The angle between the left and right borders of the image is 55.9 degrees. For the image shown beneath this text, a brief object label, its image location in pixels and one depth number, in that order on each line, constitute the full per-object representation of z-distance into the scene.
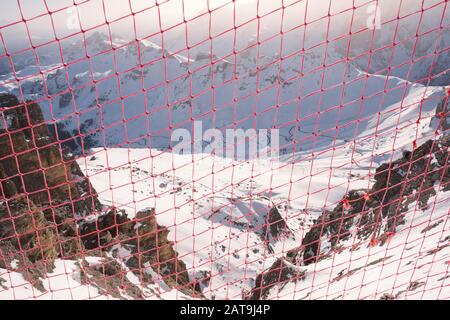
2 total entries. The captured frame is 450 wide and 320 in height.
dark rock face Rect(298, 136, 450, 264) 8.42
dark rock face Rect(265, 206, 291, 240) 26.05
